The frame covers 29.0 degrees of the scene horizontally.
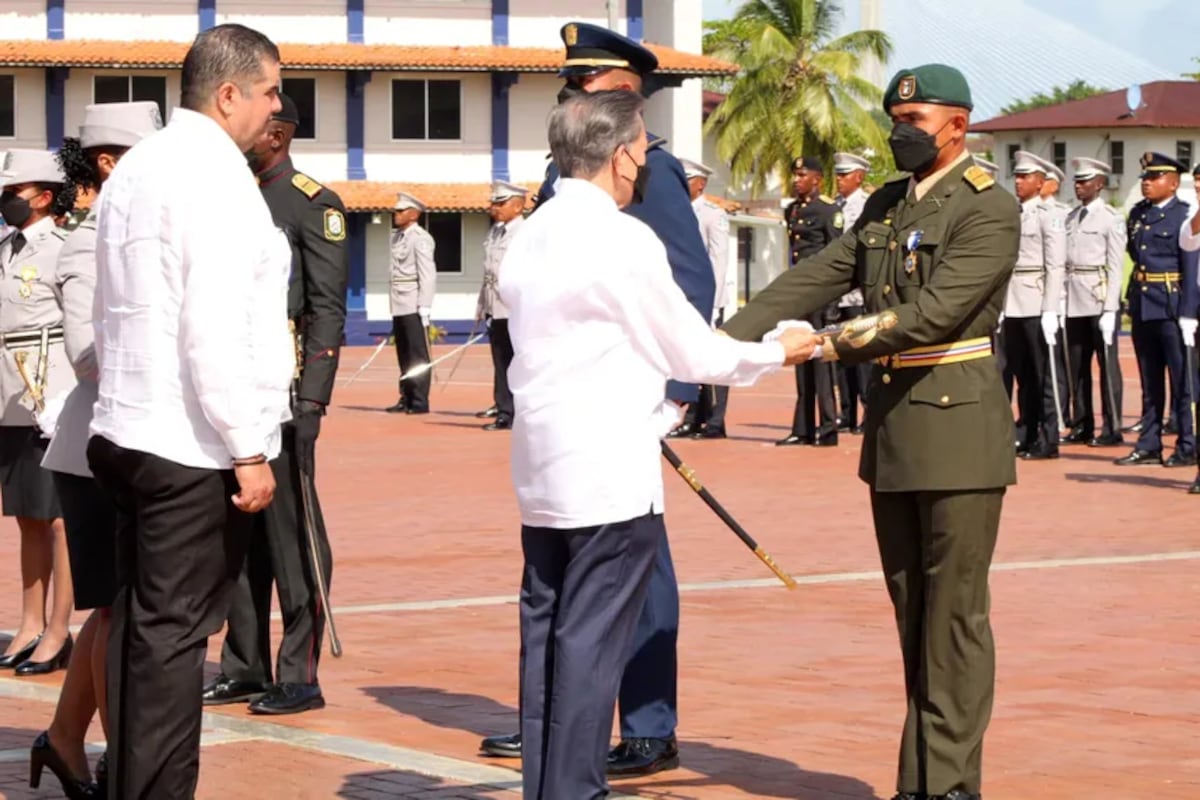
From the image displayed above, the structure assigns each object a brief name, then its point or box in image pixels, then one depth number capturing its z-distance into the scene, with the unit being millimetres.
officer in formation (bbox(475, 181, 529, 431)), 22047
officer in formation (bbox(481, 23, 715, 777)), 6980
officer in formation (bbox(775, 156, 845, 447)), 18844
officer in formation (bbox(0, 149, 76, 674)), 8836
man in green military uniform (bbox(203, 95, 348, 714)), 8000
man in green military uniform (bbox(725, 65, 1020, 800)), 6328
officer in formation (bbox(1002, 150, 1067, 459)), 18641
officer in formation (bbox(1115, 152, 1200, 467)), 17703
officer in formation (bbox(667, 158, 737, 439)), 20141
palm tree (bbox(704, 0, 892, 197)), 72375
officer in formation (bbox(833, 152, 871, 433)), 19062
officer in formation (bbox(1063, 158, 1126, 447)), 19234
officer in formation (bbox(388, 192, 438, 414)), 24500
